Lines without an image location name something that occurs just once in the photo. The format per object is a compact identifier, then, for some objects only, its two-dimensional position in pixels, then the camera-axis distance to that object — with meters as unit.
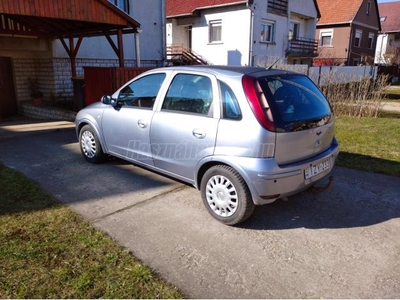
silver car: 3.03
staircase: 19.98
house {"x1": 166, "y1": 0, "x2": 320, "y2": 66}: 19.89
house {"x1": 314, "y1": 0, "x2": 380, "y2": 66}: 30.52
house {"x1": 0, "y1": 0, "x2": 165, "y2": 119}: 7.21
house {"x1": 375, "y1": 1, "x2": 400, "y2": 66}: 43.12
